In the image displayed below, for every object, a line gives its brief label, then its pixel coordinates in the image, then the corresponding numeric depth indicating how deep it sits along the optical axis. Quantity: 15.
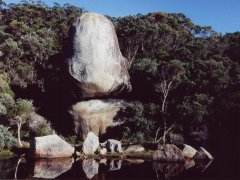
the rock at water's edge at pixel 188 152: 33.34
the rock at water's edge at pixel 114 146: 33.66
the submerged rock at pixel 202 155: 33.19
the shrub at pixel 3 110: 32.90
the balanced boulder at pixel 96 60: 39.88
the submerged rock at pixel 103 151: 33.09
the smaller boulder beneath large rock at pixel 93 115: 39.38
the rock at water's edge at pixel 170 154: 31.42
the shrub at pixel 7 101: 34.59
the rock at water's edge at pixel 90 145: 32.84
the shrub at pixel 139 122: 38.16
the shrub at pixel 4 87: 40.26
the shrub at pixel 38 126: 37.34
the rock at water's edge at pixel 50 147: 31.38
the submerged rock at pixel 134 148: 34.28
